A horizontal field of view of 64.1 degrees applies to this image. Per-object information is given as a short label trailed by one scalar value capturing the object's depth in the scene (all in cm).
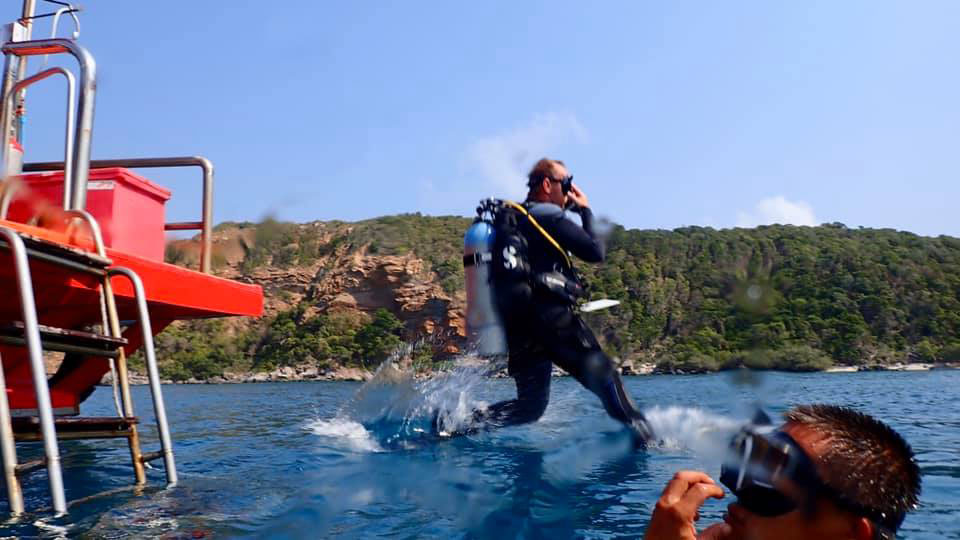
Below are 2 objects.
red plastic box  548
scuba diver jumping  520
